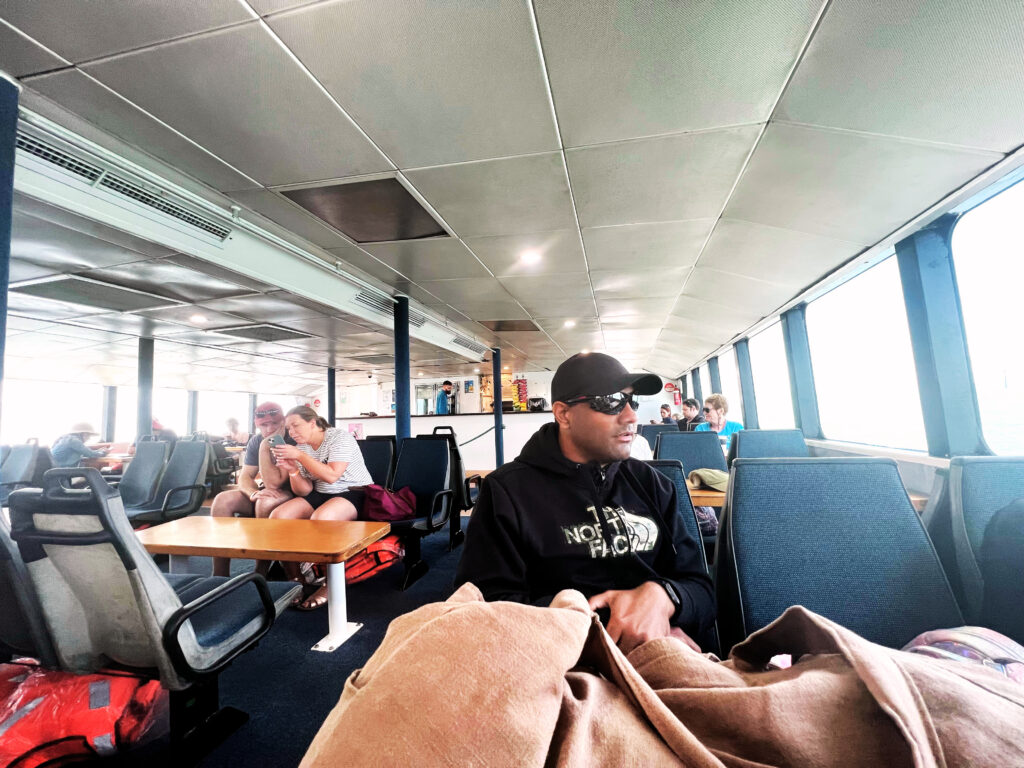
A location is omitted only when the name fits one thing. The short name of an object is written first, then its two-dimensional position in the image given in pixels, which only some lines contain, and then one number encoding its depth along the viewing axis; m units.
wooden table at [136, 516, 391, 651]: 1.94
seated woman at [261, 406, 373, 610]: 2.91
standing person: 8.40
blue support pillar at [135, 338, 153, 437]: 6.38
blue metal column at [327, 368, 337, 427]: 9.66
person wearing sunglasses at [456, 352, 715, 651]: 1.14
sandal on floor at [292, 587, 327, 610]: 2.95
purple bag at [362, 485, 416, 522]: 3.18
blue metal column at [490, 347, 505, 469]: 7.80
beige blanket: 0.41
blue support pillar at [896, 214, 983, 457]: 2.69
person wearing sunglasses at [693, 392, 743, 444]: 5.15
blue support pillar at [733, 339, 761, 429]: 6.83
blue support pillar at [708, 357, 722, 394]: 9.16
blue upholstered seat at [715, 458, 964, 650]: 1.13
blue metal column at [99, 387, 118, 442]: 10.86
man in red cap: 3.04
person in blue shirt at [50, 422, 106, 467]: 5.60
